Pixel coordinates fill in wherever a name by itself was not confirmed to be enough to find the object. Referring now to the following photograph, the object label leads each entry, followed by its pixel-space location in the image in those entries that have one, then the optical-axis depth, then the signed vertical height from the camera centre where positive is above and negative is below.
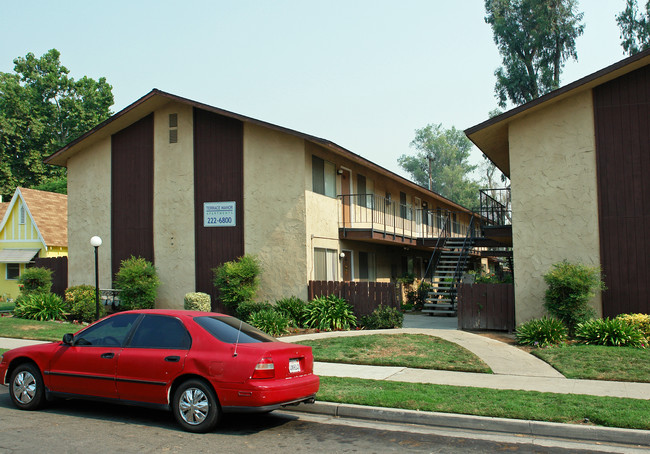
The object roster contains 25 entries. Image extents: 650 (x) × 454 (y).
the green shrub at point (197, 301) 17.75 -1.00
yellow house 30.53 +2.08
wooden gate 15.20 -1.16
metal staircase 20.03 -0.29
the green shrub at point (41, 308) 19.06 -1.20
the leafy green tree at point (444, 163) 81.25 +14.98
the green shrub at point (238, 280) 17.75 -0.38
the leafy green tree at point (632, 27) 32.25 +13.18
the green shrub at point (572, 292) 13.30 -0.70
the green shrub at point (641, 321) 12.49 -1.33
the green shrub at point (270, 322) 15.62 -1.48
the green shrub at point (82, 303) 18.94 -1.05
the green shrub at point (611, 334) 12.07 -1.56
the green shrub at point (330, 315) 16.58 -1.39
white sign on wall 19.06 +1.81
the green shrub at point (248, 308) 17.50 -1.22
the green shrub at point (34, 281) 20.56 -0.31
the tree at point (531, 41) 34.38 +13.50
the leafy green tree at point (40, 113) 46.94 +13.77
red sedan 6.77 -1.22
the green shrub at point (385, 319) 16.20 -1.50
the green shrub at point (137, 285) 19.09 -0.49
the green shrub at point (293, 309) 17.06 -1.25
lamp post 15.75 +0.77
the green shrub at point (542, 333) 12.71 -1.58
